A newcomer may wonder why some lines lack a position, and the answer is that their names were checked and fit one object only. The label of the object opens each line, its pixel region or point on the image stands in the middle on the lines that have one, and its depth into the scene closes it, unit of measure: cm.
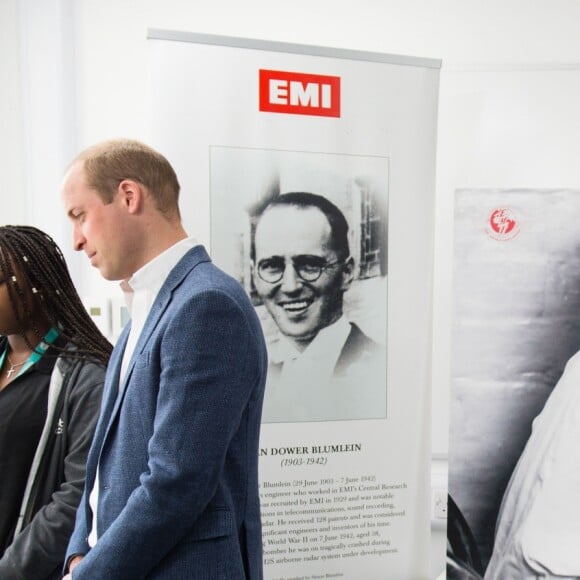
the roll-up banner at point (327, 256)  193
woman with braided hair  132
